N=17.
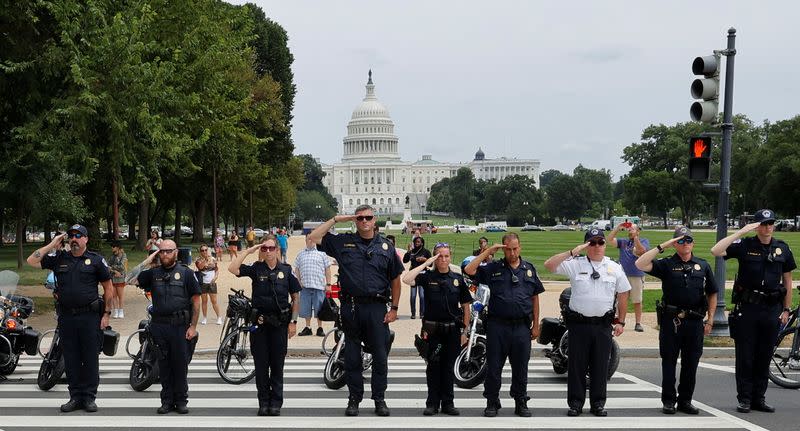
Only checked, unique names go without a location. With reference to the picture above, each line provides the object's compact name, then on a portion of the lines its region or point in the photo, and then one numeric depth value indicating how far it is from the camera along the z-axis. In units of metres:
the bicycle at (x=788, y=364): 11.52
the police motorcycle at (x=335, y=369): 11.44
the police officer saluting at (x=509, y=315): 9.48
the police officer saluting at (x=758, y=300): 9.98
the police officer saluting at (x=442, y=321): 9.67
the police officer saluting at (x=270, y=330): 9.77
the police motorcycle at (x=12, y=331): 11.85
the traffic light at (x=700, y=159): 14.70
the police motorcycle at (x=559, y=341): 12.13
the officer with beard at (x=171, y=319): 9.77
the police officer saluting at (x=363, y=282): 9.30
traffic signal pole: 15.11
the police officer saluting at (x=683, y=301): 9.70
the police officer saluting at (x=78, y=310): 10.01
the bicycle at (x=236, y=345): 11.72
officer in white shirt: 9.58
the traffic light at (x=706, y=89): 14.26
